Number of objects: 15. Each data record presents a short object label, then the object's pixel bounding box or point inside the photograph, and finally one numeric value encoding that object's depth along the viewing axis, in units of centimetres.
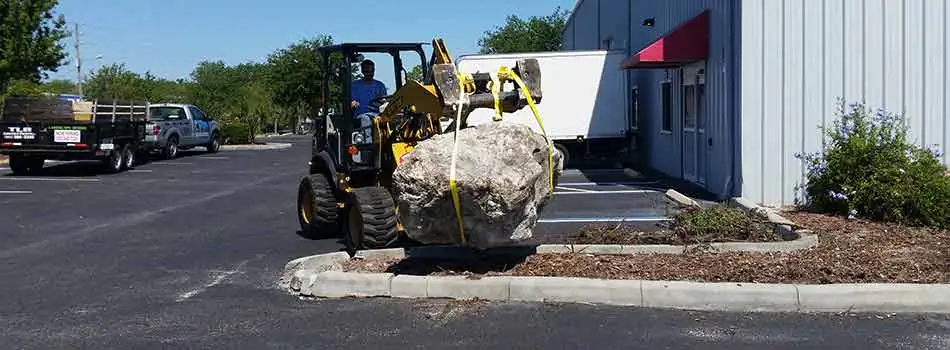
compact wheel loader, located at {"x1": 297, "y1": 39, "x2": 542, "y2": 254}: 814
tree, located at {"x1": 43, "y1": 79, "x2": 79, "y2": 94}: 5753
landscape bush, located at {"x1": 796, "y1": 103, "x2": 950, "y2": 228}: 1009
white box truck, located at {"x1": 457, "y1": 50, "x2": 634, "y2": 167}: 2167
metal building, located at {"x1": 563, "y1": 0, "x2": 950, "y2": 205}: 1240
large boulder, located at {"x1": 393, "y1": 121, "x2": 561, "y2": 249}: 728
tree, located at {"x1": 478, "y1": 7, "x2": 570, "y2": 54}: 5622
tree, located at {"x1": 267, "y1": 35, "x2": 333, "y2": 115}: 4381
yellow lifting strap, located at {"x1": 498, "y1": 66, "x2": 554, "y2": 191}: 790
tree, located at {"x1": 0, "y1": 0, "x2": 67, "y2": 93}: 3025
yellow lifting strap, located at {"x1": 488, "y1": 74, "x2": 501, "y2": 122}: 786
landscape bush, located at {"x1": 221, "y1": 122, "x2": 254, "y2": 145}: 3962
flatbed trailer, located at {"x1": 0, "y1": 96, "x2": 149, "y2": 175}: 2191
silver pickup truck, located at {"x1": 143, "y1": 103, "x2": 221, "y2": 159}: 2798
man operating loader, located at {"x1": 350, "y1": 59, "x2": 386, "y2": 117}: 1059
